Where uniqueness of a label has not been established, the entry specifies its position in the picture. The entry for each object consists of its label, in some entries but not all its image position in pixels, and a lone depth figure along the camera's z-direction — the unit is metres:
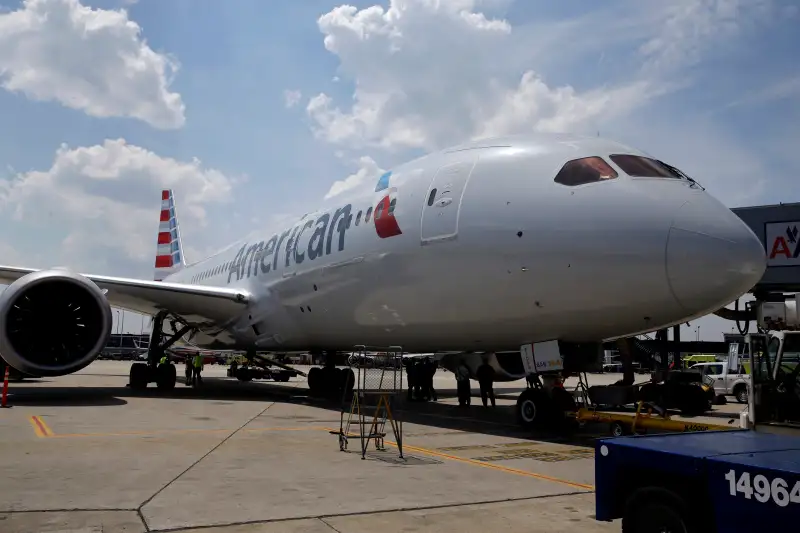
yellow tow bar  8.30
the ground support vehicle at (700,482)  3.12
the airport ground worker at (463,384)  15.22
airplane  8.02
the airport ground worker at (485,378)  15.27
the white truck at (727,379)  23.25
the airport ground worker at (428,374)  17.14
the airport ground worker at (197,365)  24.67
